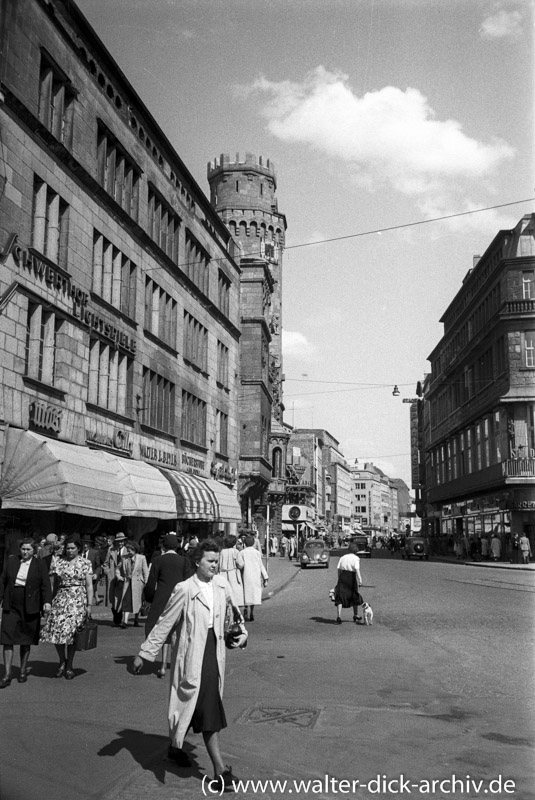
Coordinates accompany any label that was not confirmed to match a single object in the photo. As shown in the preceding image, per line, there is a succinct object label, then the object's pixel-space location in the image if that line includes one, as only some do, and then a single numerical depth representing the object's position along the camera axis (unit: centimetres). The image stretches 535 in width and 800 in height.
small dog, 1634
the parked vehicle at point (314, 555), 4506
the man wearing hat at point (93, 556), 2073
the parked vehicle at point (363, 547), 6668
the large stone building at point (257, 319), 5322
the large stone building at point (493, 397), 4741
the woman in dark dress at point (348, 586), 1638
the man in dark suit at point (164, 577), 1132
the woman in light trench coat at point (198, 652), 609
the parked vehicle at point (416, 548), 5772
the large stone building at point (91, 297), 1931
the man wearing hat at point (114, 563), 1711
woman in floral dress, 1040
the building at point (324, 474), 13775
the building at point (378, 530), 18100
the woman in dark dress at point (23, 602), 1028
